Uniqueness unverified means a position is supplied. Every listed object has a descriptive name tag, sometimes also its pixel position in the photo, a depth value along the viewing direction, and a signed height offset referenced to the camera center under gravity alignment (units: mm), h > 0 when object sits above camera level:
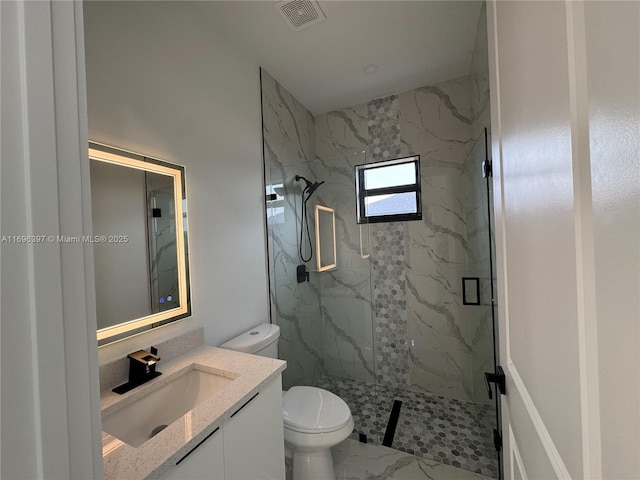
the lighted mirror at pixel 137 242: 1081 +17
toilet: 1385 -1022
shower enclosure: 2100 -460
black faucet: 1073 -530
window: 2445 +437
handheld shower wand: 2434 +360
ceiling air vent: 1469 +1342
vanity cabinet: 822 -754
